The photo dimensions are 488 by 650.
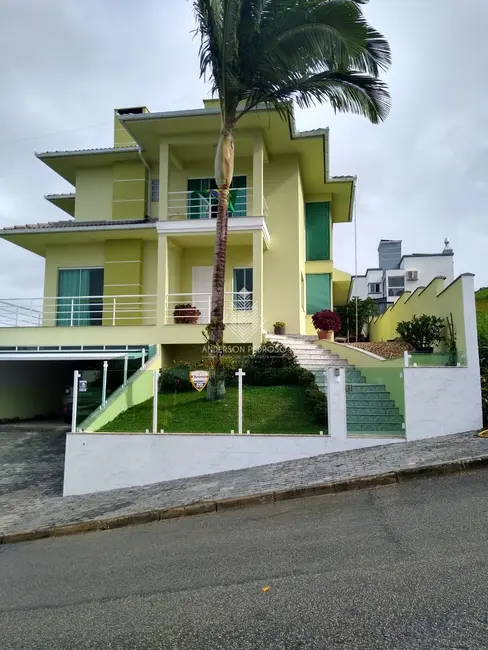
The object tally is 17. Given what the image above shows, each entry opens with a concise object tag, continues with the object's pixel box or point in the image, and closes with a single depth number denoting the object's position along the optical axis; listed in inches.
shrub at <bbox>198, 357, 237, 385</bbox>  456.9
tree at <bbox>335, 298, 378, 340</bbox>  1085.1
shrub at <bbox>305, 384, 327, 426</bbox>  365.4
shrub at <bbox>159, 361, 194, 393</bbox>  430.1
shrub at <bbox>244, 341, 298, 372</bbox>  521.7
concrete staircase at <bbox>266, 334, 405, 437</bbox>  359.3
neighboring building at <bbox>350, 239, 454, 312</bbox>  1598.2
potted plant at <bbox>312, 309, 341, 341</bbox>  678.5
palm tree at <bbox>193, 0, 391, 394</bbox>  461.1
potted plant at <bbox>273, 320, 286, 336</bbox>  694.5
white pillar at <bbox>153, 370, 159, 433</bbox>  374.0
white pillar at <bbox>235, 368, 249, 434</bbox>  364.5
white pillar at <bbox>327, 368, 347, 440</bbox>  355.6
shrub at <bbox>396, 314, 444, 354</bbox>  450.6
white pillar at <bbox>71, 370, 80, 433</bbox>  382.3
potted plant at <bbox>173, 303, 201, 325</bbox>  630.5
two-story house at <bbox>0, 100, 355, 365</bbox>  634.2
